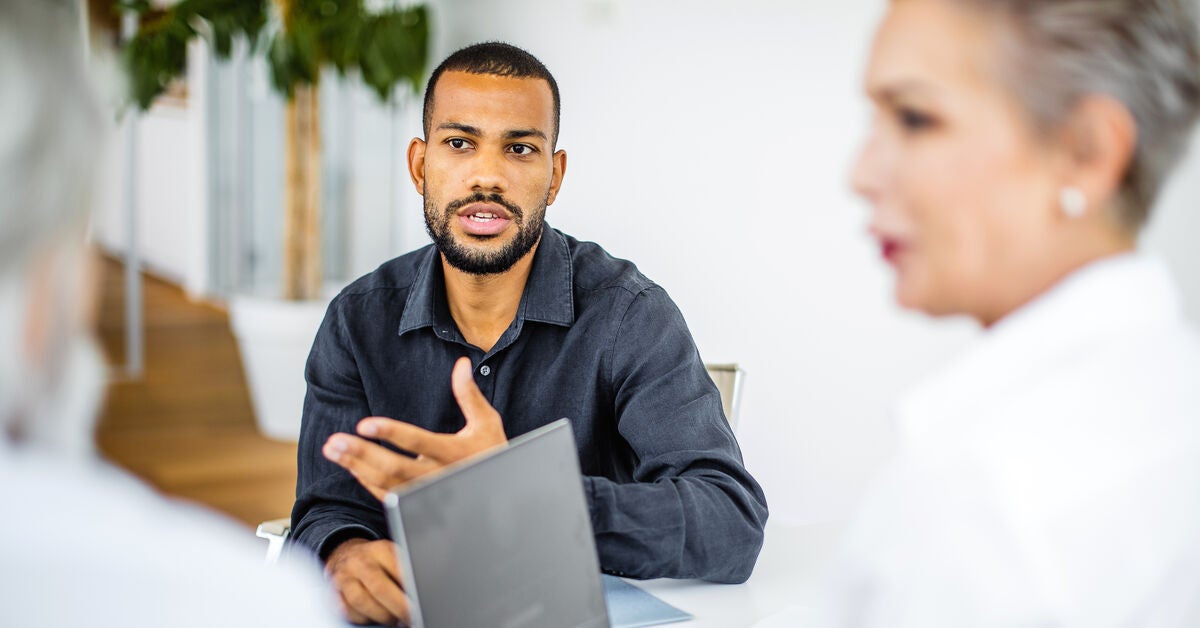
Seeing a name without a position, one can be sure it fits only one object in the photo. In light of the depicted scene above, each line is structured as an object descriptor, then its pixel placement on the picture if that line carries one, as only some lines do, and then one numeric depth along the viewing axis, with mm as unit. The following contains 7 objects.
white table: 1287
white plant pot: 4117
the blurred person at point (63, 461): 646
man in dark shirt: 1653
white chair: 1938
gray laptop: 869
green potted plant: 3979
